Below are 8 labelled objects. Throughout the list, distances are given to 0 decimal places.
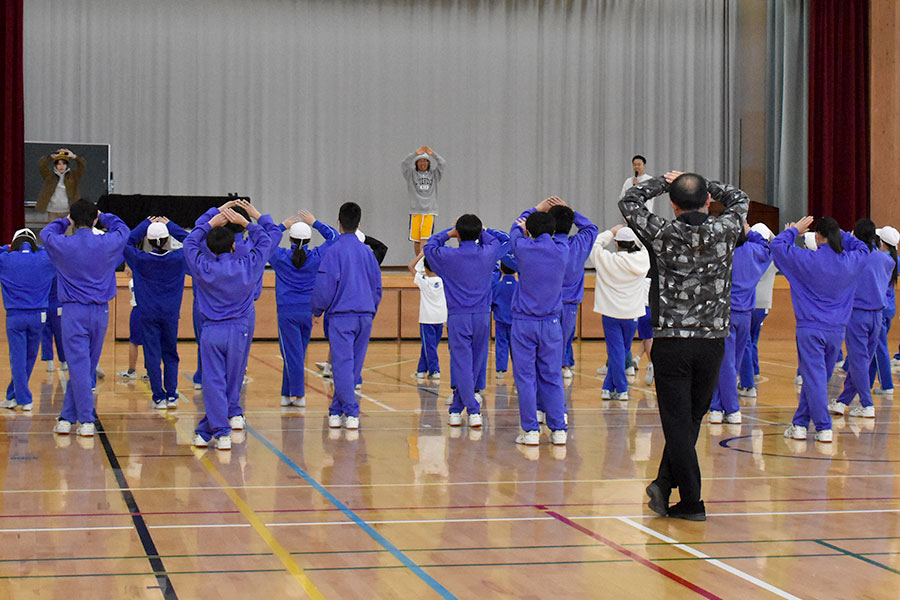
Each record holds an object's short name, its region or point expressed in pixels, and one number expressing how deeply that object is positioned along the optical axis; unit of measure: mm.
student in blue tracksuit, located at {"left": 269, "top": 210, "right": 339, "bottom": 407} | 10359
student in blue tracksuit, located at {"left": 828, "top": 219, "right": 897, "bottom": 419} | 9711
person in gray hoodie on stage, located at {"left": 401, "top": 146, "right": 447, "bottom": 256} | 19141
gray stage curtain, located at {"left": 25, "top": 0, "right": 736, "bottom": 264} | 20344
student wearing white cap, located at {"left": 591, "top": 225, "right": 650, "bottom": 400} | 10883
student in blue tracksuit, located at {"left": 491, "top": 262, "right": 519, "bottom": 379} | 12094
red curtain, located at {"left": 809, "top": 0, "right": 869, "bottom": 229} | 20328
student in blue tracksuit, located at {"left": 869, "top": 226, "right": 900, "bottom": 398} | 11312
